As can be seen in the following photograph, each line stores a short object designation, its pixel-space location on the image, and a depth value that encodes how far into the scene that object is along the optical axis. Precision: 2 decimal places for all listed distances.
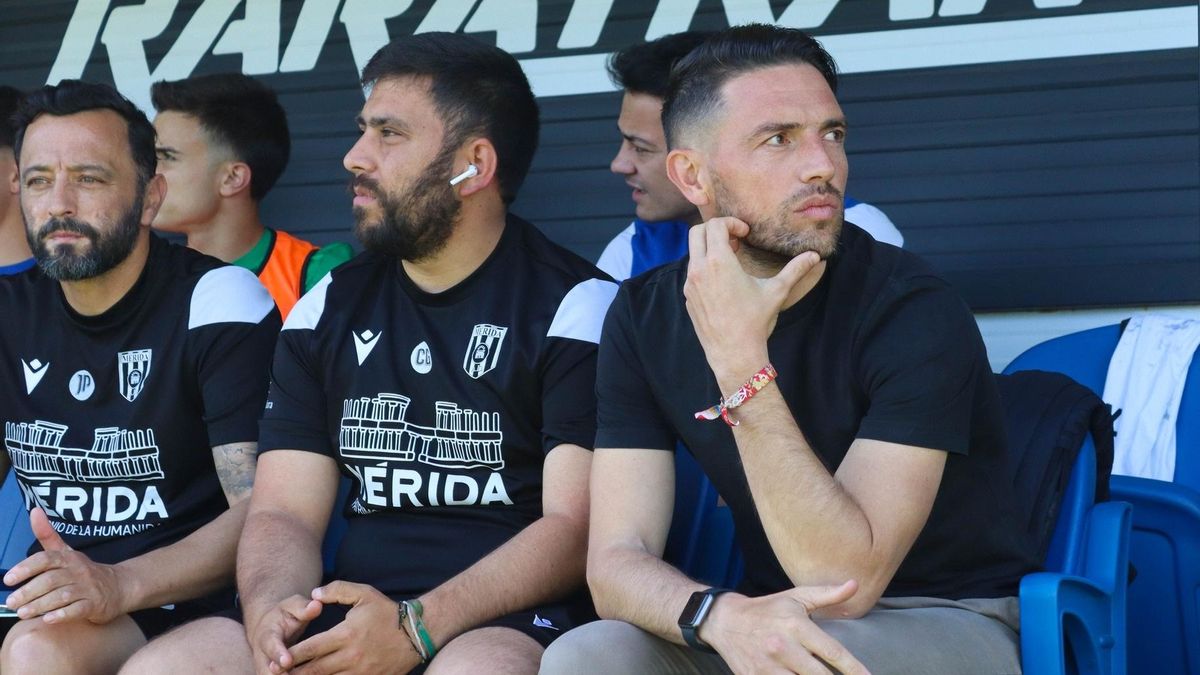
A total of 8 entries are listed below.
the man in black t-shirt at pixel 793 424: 2.27
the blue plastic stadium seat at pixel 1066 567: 2.38
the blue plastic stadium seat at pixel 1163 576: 3.06
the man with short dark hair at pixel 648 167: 4.06
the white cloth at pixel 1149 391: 3.47
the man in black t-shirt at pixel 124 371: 3.14
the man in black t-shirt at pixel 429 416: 2.67
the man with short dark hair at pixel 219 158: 4.71
